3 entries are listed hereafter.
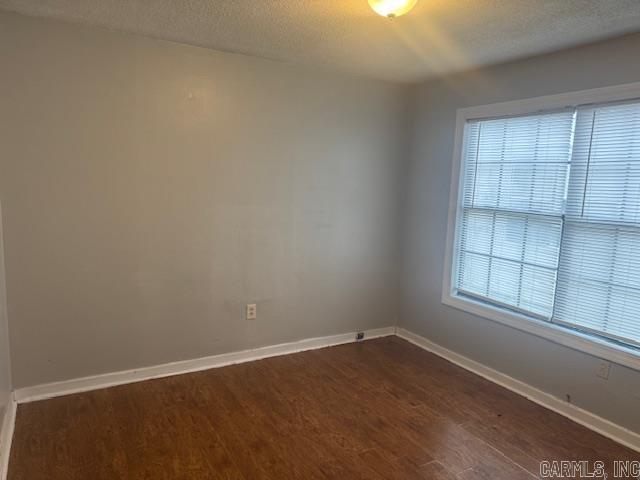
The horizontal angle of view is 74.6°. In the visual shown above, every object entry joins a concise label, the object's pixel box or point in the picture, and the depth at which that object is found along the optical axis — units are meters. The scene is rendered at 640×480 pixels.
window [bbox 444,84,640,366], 2.42
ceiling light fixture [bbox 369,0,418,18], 1.77
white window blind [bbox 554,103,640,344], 2.38
